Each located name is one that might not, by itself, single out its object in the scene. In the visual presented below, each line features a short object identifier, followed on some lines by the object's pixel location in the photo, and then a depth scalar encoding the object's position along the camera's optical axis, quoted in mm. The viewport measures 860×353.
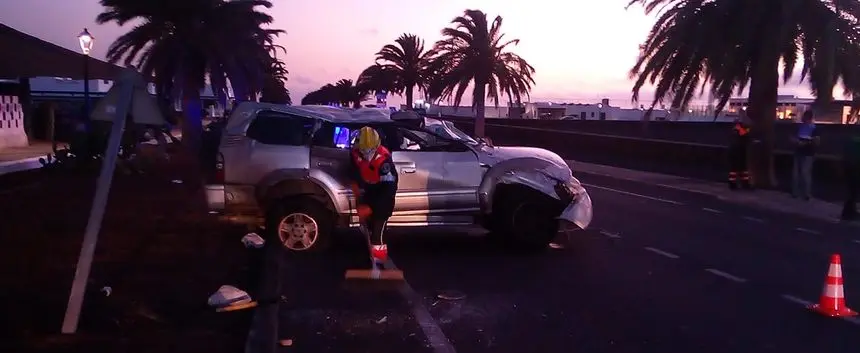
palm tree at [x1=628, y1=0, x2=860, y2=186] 20250
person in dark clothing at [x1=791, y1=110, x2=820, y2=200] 18812
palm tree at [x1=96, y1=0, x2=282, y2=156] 29656
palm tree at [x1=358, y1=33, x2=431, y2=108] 51875
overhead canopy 21547
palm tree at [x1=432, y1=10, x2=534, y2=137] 40000
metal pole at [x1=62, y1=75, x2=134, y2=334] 6699
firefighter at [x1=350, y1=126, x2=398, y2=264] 9703
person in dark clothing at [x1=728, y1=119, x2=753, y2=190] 21641
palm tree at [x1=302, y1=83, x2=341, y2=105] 103538
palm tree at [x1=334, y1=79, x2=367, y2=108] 81062
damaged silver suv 11312
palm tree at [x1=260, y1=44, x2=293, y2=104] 67988
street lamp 24922
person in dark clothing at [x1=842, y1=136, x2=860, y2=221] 16141
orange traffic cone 8299
